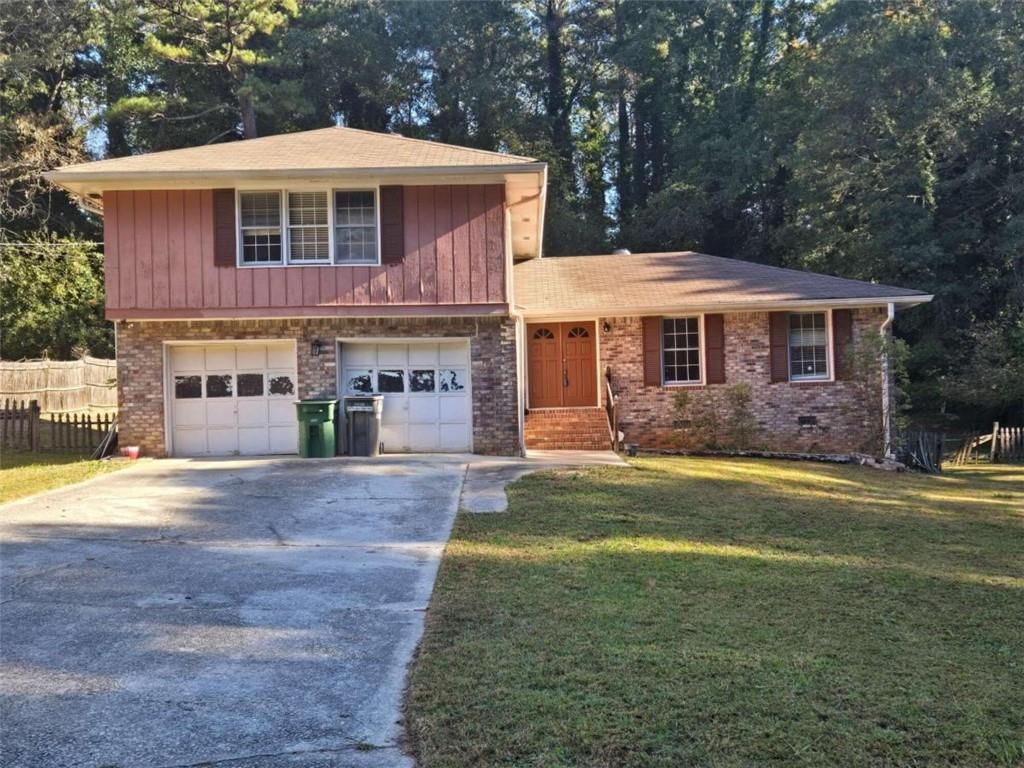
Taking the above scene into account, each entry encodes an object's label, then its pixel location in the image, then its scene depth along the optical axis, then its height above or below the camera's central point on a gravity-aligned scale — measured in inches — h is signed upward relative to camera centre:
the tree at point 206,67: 1154.7 +483.3
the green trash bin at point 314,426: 532.7 -23.3
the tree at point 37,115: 1039.6 +383.7
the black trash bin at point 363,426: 546.3 -24.3
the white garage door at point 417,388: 570.6 +0.4
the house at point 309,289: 545.3 +68.2
